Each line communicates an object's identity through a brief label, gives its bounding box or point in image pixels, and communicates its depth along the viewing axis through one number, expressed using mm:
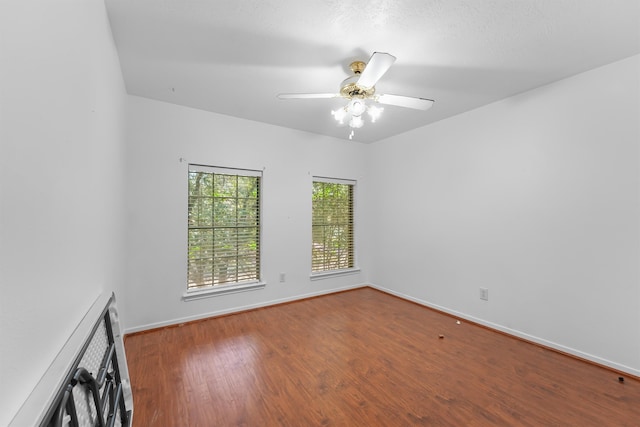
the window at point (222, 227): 3230
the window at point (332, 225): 4238
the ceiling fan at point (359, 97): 2080
